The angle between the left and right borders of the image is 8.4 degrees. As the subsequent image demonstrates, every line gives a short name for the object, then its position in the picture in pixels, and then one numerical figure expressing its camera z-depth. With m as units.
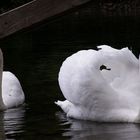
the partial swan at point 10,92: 15.21
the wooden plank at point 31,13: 9.48
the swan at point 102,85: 12.52
